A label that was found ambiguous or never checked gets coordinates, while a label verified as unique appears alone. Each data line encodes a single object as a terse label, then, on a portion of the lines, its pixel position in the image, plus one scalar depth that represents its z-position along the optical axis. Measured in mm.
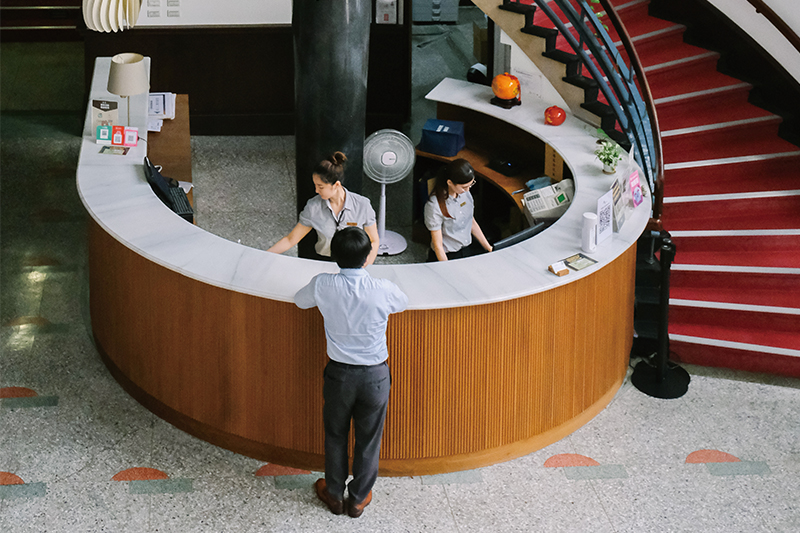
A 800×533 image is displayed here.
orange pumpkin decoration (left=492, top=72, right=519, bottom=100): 7375
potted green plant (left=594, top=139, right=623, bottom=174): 6125
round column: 5672
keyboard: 5895
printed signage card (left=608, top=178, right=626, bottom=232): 5359
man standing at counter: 4098
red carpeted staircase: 6023
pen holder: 5078
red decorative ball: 7008
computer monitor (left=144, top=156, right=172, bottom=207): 5855
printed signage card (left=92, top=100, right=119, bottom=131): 6527
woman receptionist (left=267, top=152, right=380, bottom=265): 5254
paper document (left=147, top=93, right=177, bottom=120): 7835
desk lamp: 6547
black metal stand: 5602
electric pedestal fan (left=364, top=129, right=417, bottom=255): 6797
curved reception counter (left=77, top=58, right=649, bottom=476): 4664
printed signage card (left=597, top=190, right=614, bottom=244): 5145
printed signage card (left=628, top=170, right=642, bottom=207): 5719
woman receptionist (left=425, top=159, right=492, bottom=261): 5293
